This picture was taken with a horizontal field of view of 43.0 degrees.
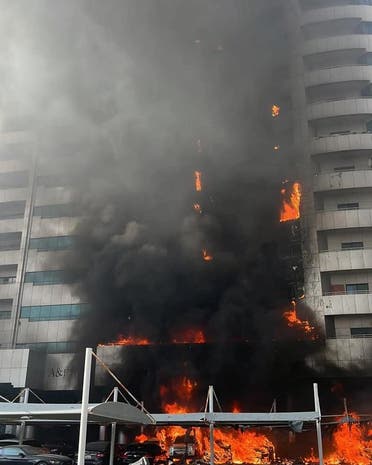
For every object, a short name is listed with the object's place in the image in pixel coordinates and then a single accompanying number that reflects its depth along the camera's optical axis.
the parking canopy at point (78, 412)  12.66
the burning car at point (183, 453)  26.67
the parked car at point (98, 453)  22.84
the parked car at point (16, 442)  24.49
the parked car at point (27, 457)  20.14
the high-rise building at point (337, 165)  36.06
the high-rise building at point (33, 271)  40.34
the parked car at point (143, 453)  24.41
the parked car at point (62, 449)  26.52
